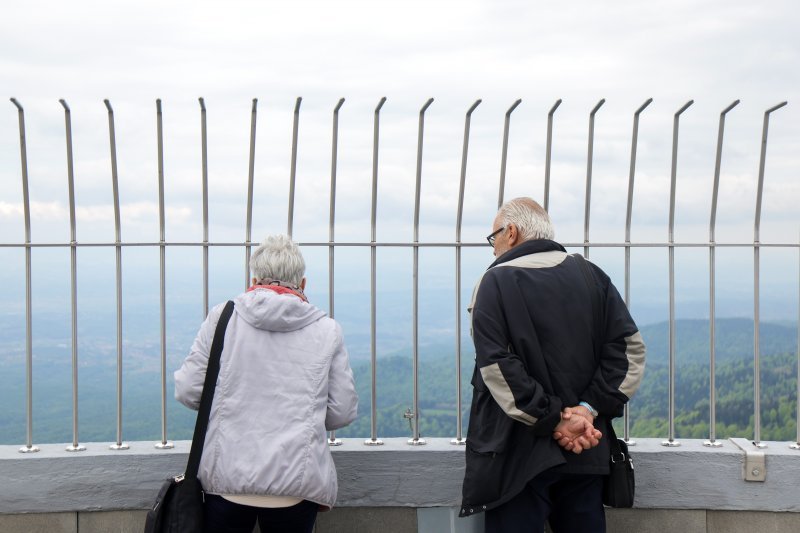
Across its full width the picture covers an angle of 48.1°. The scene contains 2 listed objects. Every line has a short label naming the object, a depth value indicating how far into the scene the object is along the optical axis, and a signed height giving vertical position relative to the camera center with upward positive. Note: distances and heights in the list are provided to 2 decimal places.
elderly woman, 3.64 -0.63
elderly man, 3.73 -0.52
